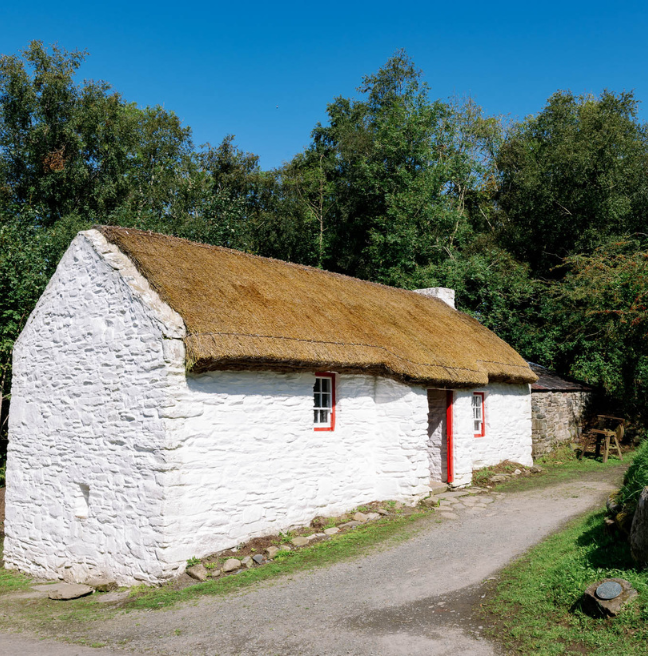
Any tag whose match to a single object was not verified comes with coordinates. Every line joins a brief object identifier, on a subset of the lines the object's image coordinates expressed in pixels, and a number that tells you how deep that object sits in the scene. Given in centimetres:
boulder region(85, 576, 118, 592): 887
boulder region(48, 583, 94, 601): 861
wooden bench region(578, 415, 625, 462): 1776
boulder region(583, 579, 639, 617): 556
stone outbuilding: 1825
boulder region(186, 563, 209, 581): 849
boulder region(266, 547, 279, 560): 930
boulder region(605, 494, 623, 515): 799
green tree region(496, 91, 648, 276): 2566
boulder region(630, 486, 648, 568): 611
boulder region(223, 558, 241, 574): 878
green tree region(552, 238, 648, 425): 1928
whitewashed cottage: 898
